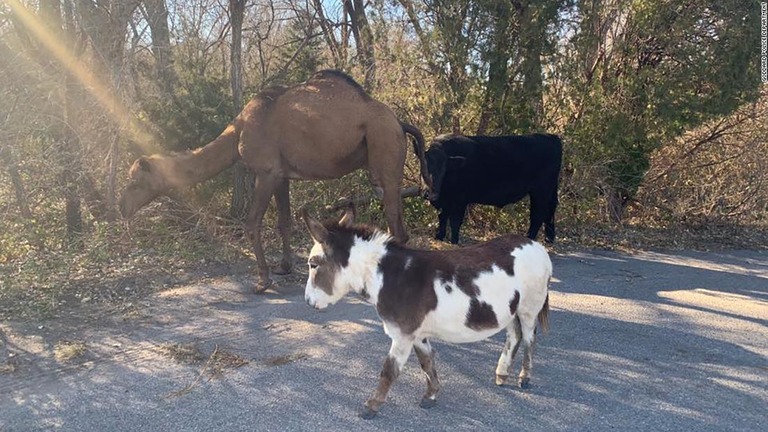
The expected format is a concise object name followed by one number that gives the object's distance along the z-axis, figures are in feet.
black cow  27.94
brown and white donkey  12.34
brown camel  22.34
